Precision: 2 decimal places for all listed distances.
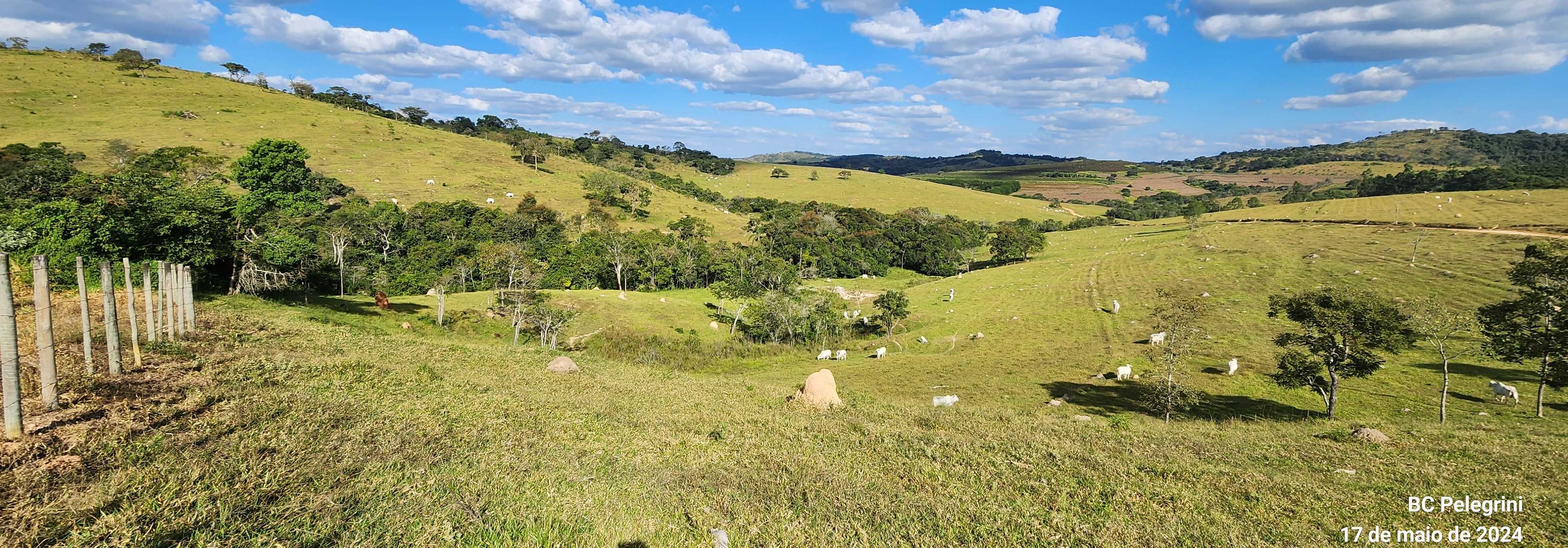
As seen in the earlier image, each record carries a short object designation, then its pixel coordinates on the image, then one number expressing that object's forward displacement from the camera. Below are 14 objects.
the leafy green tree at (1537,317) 20.05
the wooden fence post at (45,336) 8.84
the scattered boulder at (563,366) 23.59
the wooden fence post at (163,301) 15.82
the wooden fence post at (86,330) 10.90
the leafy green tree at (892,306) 57.56
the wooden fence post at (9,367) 7.86
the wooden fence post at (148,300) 13.95
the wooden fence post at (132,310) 12.89
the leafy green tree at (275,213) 33.47
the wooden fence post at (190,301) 17.67
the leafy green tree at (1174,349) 23.69
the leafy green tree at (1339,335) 21.70
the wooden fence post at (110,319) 11.23
